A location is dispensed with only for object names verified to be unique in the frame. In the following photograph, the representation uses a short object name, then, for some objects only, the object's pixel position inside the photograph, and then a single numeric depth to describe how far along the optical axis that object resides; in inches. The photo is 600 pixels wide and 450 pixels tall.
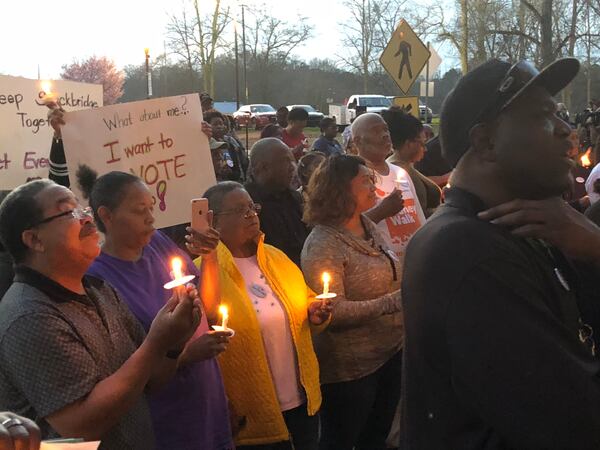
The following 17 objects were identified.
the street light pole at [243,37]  1726.6
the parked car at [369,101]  1625.2
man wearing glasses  85.5
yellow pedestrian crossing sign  404.2
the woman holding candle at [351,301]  151.2
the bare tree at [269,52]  2073.1
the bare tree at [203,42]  1587.1
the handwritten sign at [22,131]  192.9
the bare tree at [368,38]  1989.4
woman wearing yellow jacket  133.0
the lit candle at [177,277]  88.4
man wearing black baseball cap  56.8
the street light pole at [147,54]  520.7
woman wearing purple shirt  118.3
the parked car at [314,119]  1639.0
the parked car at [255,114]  1608.0
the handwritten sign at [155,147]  174.9
